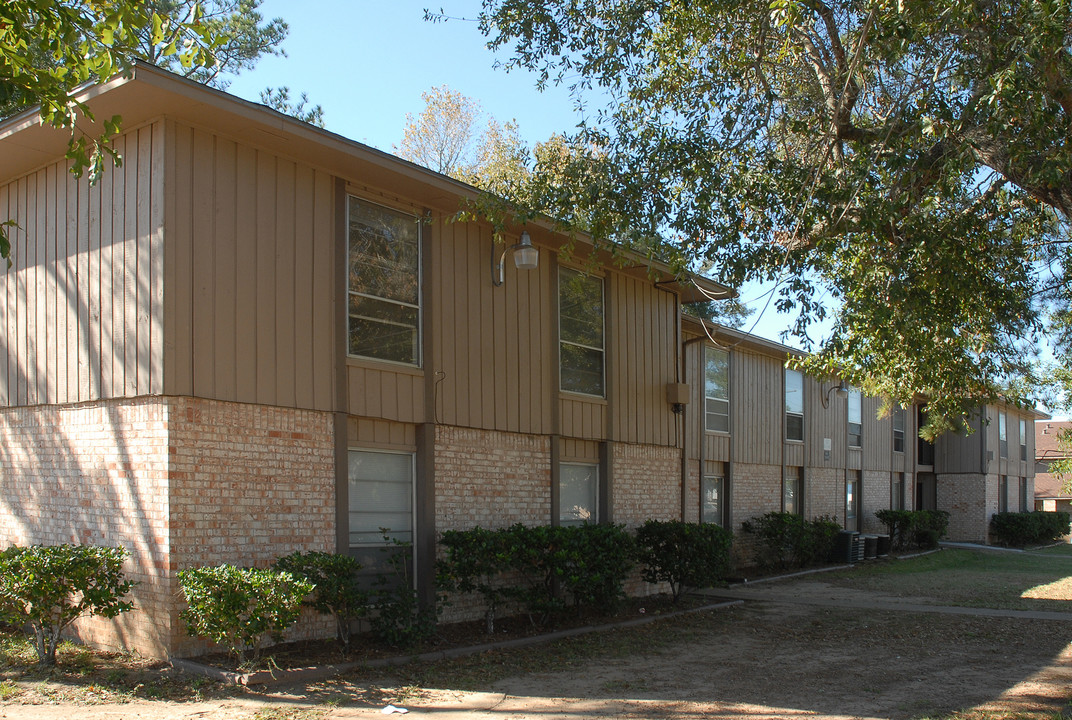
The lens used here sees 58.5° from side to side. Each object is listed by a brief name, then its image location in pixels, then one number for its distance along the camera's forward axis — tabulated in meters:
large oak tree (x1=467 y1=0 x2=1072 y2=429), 8.81
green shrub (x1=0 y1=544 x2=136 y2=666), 7.86
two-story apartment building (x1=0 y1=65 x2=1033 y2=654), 8.55
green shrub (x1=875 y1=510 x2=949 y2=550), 24.97
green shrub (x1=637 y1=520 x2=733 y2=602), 13.26
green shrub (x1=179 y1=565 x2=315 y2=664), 7.71
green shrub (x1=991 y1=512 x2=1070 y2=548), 30.33
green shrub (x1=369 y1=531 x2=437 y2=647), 9.44
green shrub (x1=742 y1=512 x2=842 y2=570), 18.89
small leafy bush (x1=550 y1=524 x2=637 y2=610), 11.10
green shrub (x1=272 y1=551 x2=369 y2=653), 8.61
